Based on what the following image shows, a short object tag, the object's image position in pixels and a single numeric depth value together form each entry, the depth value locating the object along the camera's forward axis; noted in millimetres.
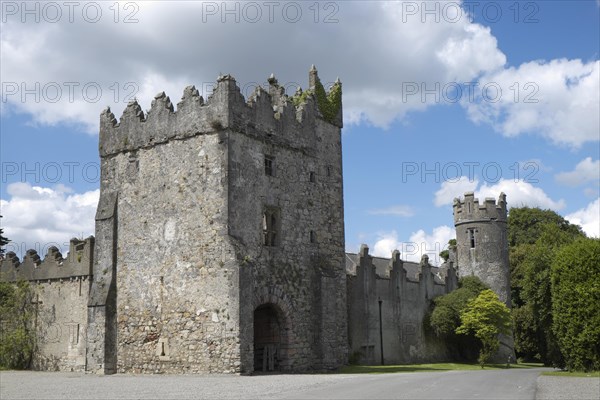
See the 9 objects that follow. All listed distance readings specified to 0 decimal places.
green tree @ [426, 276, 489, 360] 49719
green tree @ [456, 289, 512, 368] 47781
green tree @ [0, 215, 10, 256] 44656
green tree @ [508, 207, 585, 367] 31547
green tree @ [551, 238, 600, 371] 26984
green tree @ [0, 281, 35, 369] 36188
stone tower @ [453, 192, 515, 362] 54625
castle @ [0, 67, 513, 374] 29562
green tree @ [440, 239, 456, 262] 71362
